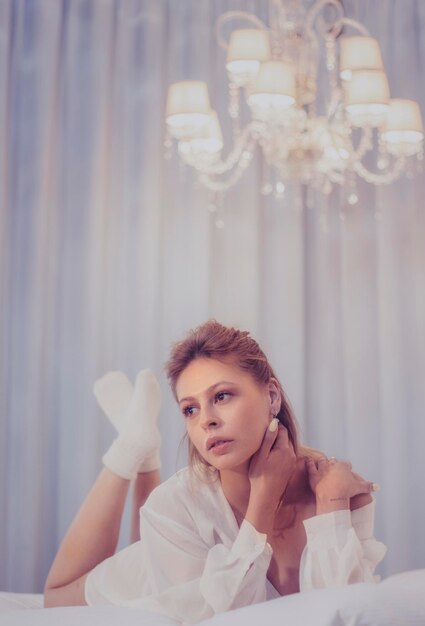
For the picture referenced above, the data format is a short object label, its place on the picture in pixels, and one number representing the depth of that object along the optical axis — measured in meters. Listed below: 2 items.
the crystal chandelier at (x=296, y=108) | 2.73
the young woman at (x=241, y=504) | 1.52
